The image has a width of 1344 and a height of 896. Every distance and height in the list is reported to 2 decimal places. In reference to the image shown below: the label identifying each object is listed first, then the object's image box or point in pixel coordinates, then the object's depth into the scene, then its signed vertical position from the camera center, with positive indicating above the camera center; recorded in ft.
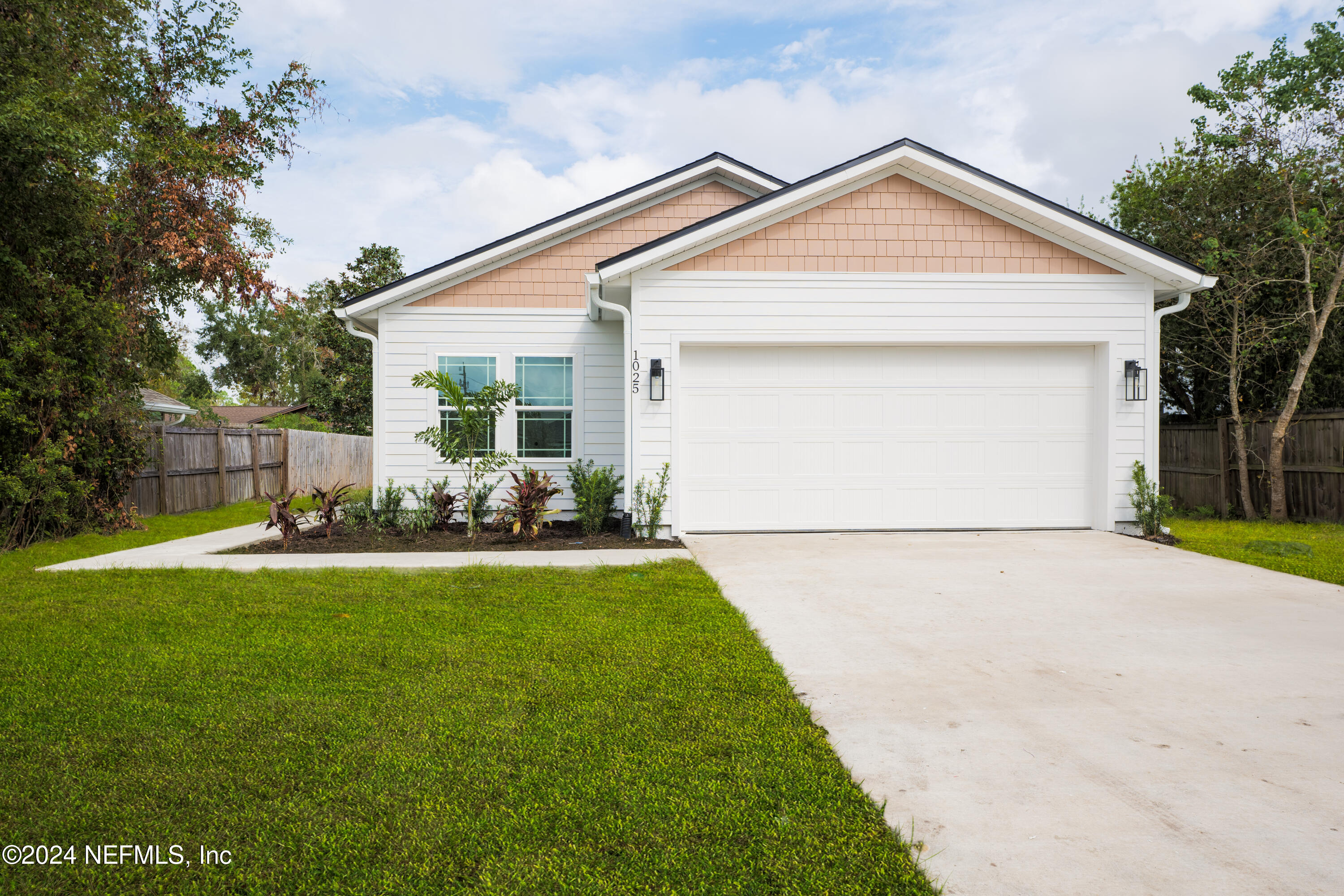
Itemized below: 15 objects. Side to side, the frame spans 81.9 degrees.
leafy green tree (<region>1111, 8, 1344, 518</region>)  32.40 +10.01
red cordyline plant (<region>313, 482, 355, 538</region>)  28.89 -2.56
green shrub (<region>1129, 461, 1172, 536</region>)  27.53 -2.31
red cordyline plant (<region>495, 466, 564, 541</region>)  27.55 -2.42
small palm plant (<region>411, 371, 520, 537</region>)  26.81 +0.49
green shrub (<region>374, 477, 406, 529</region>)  31.01 -2.83
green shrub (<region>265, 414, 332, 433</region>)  79.49 +1.50
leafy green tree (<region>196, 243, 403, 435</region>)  74.13 +12.54
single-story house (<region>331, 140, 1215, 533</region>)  27.71 +3.11
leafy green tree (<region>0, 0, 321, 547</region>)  27.58 +9.27
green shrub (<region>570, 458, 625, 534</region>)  29.40 -2.34
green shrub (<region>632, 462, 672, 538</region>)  27.40 -2.32
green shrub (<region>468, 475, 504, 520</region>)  30.50 -2.50
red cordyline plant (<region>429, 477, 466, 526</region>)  30.35 -2.61
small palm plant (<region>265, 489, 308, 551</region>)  26.71 -2.85
